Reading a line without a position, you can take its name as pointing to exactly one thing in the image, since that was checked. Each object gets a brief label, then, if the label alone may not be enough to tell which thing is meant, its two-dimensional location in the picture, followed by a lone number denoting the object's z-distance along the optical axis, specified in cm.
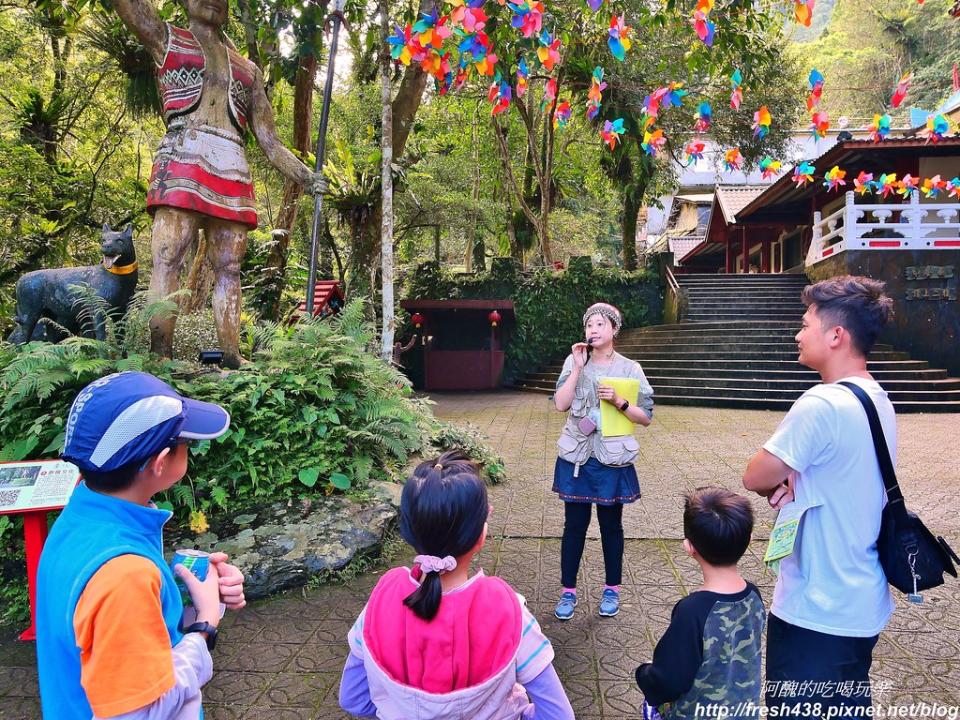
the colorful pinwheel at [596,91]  628
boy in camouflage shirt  168
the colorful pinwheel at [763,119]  671
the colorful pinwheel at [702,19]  487
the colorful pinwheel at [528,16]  460
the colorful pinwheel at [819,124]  661
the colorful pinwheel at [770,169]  786
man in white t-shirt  174
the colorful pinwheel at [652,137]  730
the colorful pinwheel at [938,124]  868
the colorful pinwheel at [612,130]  926
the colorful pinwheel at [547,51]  511
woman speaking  310
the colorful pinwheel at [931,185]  1113
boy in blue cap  114
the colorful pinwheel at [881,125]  831
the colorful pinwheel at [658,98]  657
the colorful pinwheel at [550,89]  785
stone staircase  1098
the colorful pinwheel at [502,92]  659
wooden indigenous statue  457
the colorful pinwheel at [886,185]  1047
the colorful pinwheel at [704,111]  710
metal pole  496
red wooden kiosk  1617
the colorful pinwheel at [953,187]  1131
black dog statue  456
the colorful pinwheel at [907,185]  1091
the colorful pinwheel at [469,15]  465
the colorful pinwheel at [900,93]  671
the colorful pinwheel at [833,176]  1029
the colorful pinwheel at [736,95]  616
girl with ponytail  139
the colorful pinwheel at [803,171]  919
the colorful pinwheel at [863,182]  1099
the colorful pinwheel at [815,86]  607
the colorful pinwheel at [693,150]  881
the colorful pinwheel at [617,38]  515
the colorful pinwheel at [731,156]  935
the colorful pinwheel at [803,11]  461
